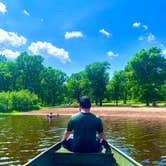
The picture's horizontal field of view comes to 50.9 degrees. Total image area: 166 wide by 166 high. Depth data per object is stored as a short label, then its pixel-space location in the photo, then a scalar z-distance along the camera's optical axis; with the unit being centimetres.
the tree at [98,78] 5869
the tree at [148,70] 4726
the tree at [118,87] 5879
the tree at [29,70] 6386
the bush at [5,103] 4346
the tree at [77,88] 5834
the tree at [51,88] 6121
